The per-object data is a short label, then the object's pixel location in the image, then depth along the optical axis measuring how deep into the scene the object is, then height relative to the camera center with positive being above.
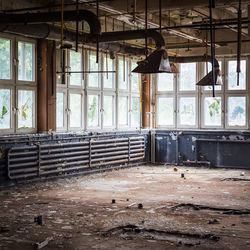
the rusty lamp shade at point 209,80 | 8.84 +0.84
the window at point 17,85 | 8.33 +0.72
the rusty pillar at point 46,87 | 8.91 +0.71
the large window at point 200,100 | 11.54 +0.58
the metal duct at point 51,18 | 6.88 +1.63
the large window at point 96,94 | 9.75 +0.67
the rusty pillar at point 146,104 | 12.22 +0.49
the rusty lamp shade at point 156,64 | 6.69 +0.89
